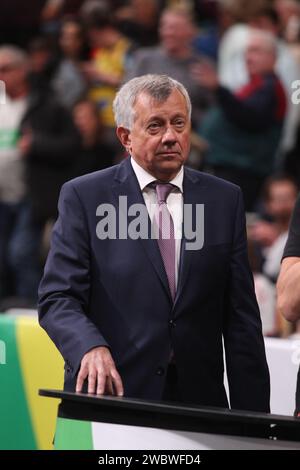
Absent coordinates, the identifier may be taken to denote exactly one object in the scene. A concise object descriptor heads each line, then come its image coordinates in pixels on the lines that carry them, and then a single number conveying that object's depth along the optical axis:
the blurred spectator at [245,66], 17.48
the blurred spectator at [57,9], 21.12
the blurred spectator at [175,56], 17.17
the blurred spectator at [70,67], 18.55
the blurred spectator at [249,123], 16.56
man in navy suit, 8.16
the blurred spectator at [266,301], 13.73
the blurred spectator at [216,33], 18.37
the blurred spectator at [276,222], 15.38
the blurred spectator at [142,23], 19.23
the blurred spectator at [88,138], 17.89
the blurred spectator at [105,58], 18.72
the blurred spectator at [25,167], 17.77
